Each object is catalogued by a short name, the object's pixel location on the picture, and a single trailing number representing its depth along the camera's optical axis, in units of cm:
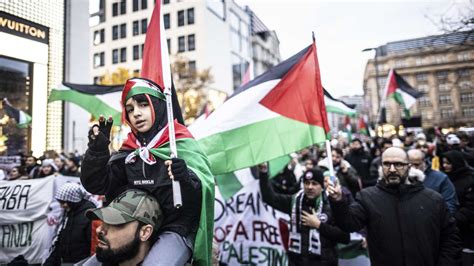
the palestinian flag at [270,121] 435
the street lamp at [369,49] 1998
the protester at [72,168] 837
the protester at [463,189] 484
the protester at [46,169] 738
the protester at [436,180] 524
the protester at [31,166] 796
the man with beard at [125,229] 202
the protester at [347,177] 641
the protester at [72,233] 419
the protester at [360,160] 879
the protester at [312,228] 401
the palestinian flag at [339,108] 827
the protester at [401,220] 333
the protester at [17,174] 662
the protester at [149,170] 216
